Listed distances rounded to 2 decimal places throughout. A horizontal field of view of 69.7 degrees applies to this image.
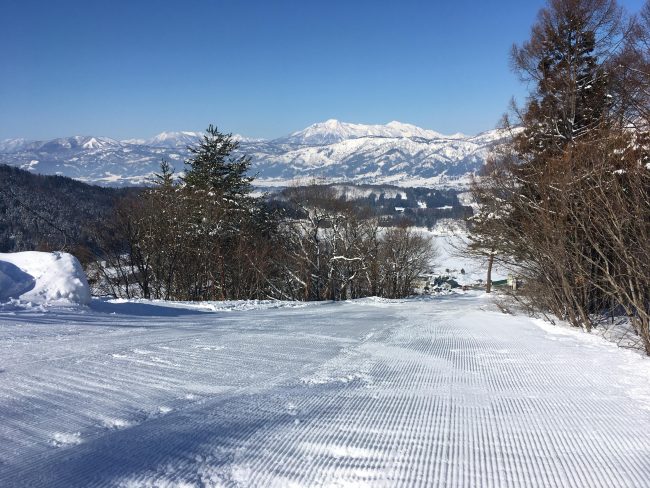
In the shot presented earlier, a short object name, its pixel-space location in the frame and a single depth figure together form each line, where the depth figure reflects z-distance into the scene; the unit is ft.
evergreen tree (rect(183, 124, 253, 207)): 99.50
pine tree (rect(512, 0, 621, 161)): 43.73
